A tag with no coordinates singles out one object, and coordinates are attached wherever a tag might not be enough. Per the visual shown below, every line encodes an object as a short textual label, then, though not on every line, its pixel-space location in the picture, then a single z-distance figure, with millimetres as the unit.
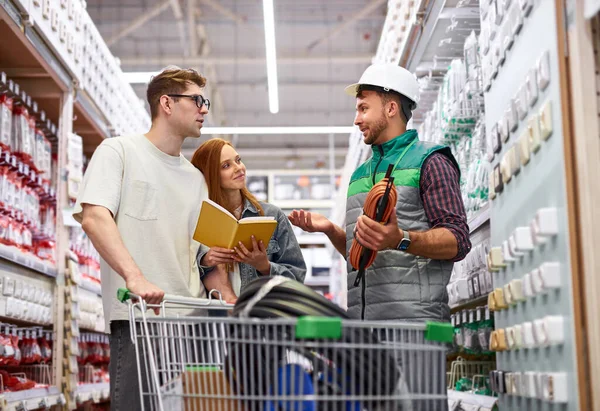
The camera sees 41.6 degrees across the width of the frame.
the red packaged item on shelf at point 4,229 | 3975
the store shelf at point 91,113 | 5324
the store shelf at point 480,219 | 3250
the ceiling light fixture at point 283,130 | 9953
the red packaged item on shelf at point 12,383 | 3871
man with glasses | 2371
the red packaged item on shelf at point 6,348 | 3853
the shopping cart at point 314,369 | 1594
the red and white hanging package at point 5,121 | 4168
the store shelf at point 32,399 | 3576
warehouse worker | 2379
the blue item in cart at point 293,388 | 1602
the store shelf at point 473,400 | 2987
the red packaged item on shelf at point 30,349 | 4449
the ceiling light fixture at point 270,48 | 6236
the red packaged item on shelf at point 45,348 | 4727
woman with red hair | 3389
